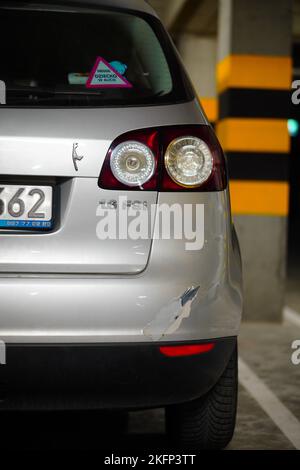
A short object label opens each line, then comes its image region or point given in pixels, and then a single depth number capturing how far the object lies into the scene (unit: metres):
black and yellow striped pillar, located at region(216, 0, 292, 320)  6.78
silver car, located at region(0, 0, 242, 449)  2.65
